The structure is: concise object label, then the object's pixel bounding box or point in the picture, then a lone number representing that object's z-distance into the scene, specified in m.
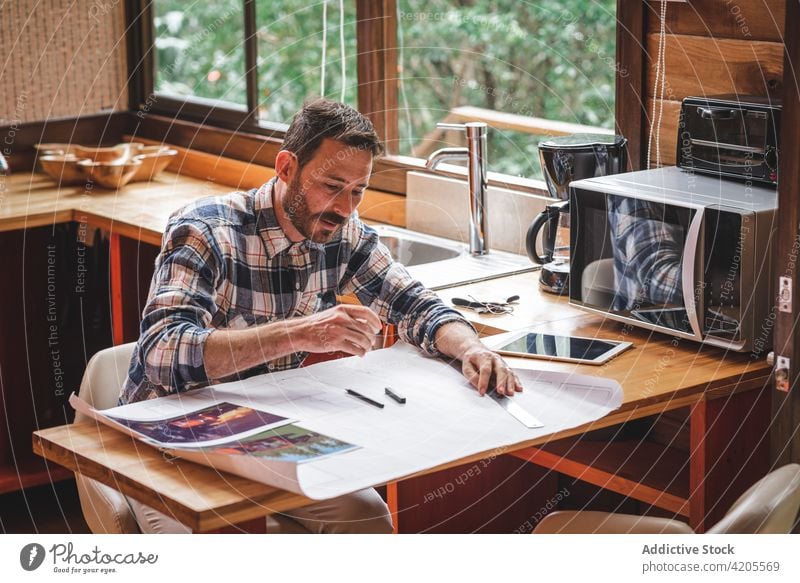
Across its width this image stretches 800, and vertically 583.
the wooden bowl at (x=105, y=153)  3.62
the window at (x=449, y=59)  5.82
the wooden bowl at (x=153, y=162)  3.69
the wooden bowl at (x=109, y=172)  3.55
